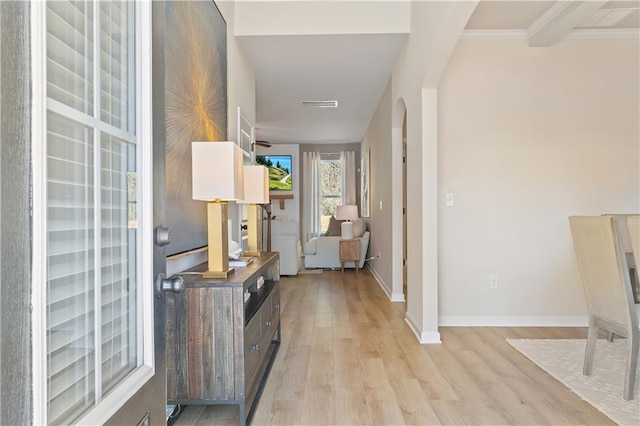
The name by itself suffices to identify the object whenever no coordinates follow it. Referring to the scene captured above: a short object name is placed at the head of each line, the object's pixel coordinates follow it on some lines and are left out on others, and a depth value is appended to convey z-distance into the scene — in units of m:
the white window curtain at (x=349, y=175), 8.66
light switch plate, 3.38
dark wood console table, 1.69
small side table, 6.25
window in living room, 8.90
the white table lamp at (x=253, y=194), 2.56
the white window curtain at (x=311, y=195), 8.74
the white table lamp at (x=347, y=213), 6.98
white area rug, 1.93
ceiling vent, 5.18
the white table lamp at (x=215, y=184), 1.81
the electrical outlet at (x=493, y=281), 3.39
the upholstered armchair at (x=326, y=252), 6.50
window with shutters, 0.59
